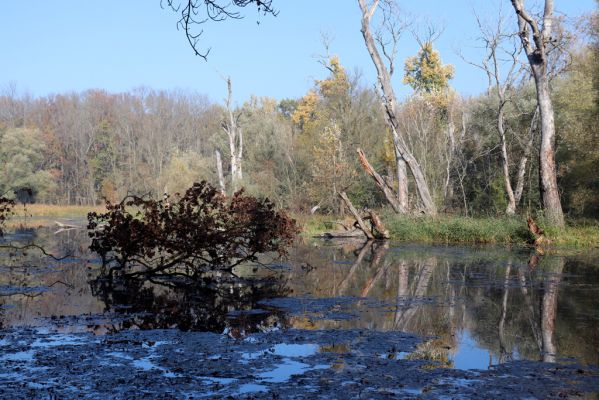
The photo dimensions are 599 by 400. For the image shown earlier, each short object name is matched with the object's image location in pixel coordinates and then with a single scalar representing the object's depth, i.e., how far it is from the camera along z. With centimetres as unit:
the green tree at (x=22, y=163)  5997
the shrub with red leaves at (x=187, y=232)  1360
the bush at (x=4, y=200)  1533
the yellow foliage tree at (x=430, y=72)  6350
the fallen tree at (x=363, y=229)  2647
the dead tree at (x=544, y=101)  2430
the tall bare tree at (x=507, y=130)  3366
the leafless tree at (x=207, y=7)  867
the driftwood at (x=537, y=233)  2277
